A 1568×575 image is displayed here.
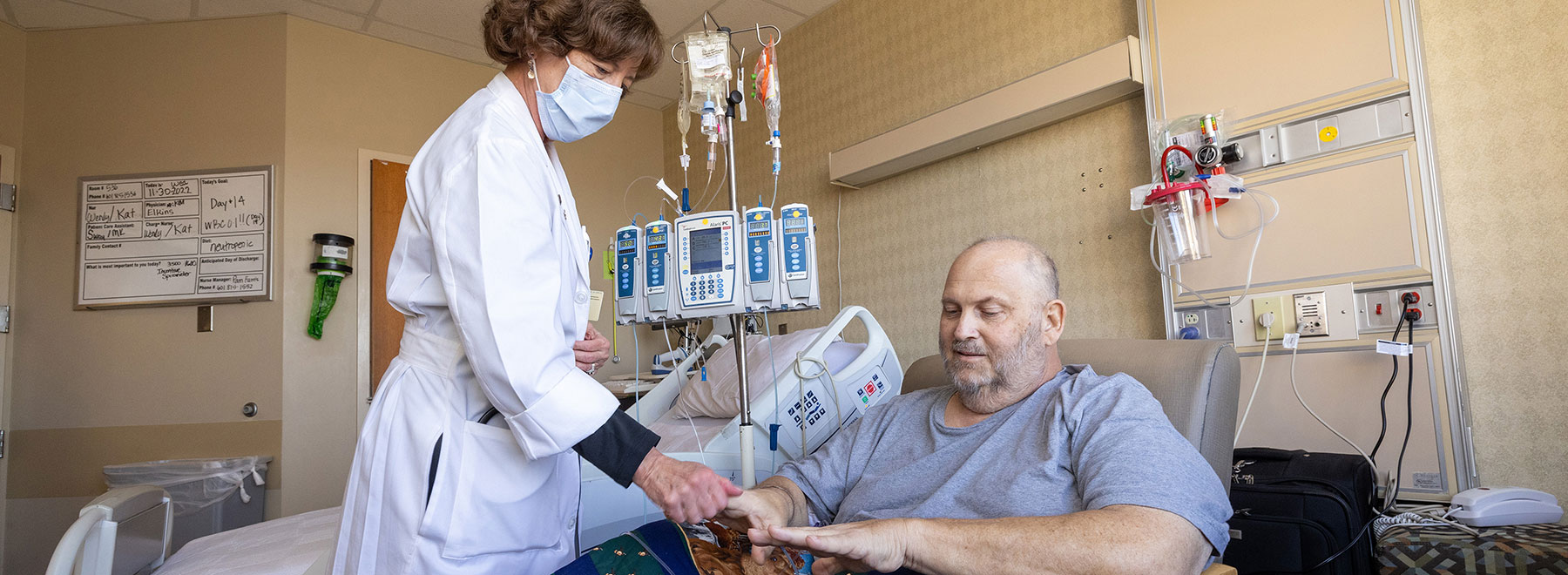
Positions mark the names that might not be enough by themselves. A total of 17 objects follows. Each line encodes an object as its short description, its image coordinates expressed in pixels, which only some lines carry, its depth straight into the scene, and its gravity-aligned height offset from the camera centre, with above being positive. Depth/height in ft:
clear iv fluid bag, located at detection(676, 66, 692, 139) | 6.37 +1.68
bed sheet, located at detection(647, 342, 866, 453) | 7.54 -0.99
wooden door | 12.80 +1.43
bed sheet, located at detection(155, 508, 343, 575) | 5.50 -1.44
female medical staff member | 3.50 -0.15
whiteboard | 12.08 +1.69
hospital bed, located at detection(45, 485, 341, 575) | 5.02 -1.37
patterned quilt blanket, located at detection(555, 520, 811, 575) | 3.95 -1.10
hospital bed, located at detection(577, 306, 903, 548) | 6.52 -0.78
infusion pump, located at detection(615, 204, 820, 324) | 5.88 +0.45
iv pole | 5.92 -0.32
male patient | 3.70 -0.83
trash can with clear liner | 10.70 -1.77
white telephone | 5.50 -1.41
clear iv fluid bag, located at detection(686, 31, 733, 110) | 6.10 +1.93
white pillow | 8.27 -0.52
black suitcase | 5.68 -1.47
